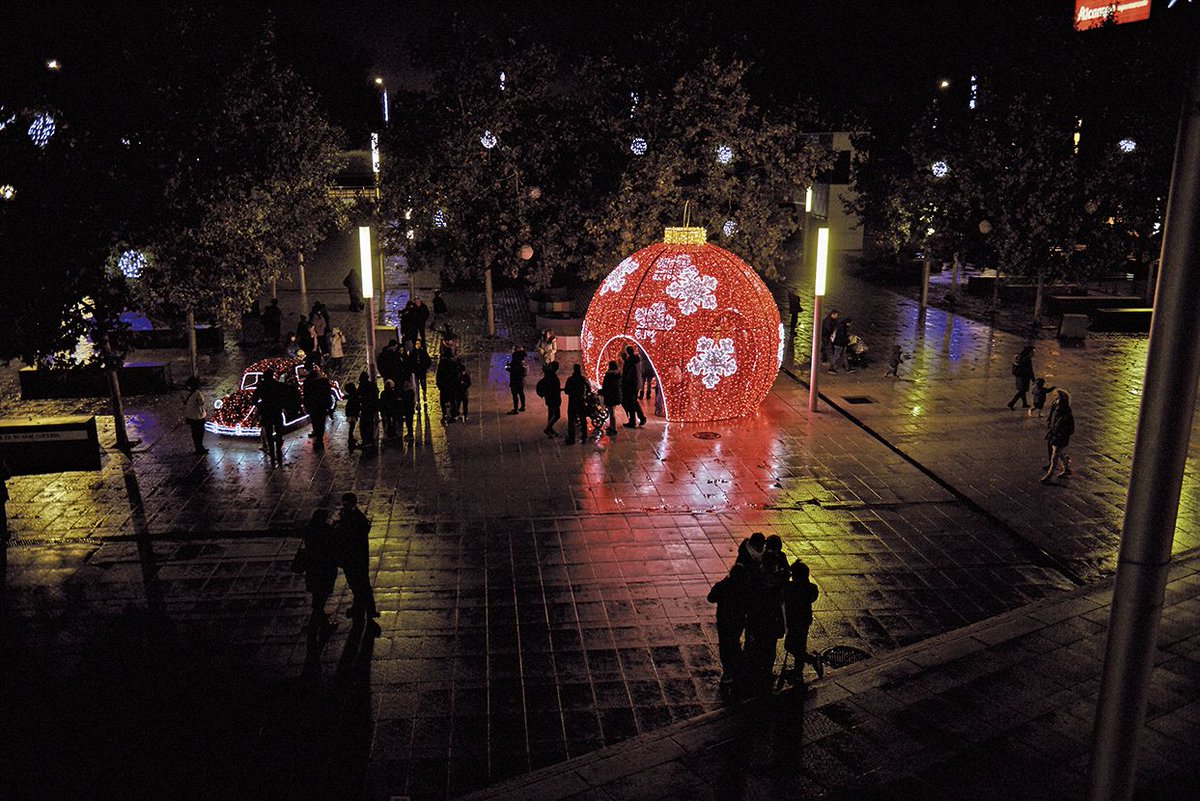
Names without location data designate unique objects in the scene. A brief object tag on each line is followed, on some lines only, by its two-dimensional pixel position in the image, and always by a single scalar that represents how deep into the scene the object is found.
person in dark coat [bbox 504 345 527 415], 17.84
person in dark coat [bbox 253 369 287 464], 15.07
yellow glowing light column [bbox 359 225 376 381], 16.47
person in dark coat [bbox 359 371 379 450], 15.76
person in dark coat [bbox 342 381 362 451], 15.77
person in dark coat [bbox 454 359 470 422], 17.36
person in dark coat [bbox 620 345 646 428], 16.69
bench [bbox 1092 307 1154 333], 26.61
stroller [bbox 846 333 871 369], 21.69
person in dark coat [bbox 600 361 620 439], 16.31
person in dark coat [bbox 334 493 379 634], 9.44
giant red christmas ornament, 16.83
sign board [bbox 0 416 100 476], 13.98
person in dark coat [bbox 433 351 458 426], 17.17
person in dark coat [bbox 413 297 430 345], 22.11
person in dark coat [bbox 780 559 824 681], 8.46
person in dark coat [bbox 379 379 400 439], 16.14
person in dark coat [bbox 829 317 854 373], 21.55
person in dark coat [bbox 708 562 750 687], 8.37
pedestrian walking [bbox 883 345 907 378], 21.17
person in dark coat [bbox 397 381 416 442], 16.30
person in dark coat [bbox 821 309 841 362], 22.11
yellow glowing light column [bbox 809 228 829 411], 17.22
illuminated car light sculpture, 16.73
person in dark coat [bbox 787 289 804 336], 24.71
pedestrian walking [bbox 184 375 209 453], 15.42
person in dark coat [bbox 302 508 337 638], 9.27
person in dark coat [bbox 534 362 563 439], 16.44
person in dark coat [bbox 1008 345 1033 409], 18.00
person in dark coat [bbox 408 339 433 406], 17.59
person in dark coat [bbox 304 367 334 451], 15.59
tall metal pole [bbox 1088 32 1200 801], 5.01
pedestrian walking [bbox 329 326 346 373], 21.94
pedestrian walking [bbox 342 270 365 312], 29.88
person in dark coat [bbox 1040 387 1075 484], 13.69
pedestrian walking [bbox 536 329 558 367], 21.17
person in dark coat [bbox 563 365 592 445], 16.03
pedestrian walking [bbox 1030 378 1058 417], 16.84
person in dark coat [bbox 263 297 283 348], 24.69
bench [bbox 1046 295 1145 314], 27.98
